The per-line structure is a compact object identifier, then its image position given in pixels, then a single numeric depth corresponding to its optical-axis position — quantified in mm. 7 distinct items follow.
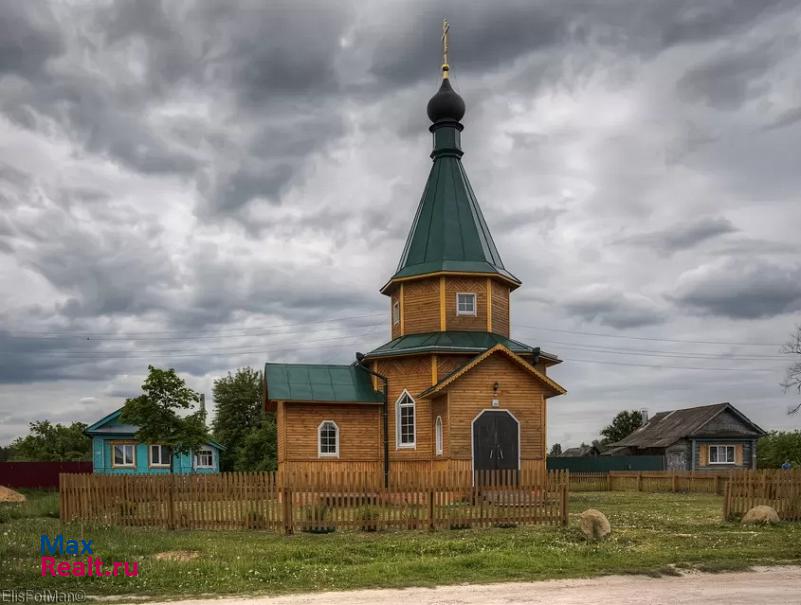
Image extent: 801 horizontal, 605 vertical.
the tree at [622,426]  65812
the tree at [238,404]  56219
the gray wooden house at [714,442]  43875
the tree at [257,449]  48562
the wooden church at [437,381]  24531
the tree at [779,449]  47125
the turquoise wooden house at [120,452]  40938
